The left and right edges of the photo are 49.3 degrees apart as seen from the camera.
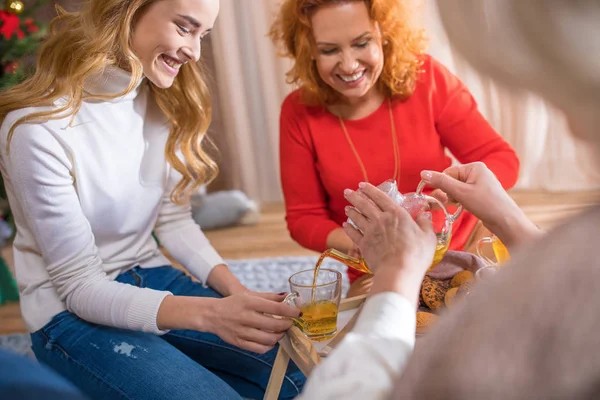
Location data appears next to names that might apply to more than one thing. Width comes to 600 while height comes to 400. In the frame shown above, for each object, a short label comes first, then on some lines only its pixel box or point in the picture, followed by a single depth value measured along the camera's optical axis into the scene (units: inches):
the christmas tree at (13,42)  103.8
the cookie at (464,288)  45.6
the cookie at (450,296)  46.1
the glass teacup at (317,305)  44.3
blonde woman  50.5
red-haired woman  68.4
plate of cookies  44.9
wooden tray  41.2
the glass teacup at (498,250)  49.2
